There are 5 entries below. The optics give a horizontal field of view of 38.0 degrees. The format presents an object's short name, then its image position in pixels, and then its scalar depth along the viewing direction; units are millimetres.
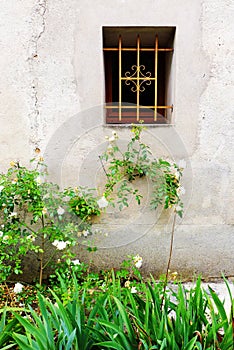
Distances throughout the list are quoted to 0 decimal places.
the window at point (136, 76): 3027
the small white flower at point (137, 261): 2587
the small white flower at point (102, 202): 2873
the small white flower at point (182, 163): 3033
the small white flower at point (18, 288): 2494
